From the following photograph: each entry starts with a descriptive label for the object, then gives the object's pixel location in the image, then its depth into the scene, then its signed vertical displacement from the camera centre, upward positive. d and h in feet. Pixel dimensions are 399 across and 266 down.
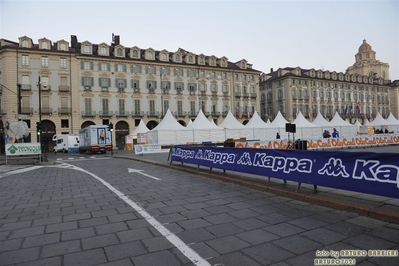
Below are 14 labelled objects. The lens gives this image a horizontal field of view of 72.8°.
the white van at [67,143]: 126.41 -1.31
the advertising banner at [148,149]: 81.56 -3.38
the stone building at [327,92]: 219.20 +35.93
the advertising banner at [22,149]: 64.28 -1.74
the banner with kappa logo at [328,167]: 15.37 -2.47
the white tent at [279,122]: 112.37 +5.11
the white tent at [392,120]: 131.99 +5.28
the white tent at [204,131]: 101.76 +1.93
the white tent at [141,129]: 126.31 +4.24
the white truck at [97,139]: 99.40 +0.17
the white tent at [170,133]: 96.58 +1.44
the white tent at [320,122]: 115.38 +4.73
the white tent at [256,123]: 110.63 +4.79
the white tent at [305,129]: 106.63 +1.57
